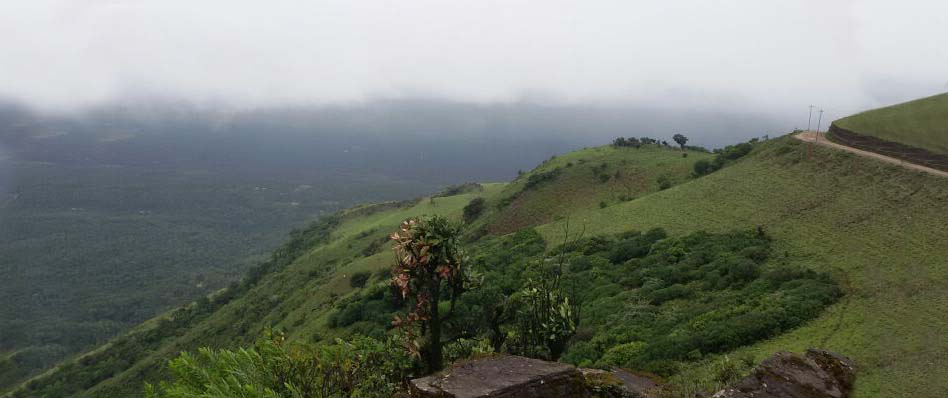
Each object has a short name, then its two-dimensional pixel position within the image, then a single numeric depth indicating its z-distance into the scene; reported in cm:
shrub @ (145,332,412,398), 1459
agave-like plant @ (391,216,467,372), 1561
